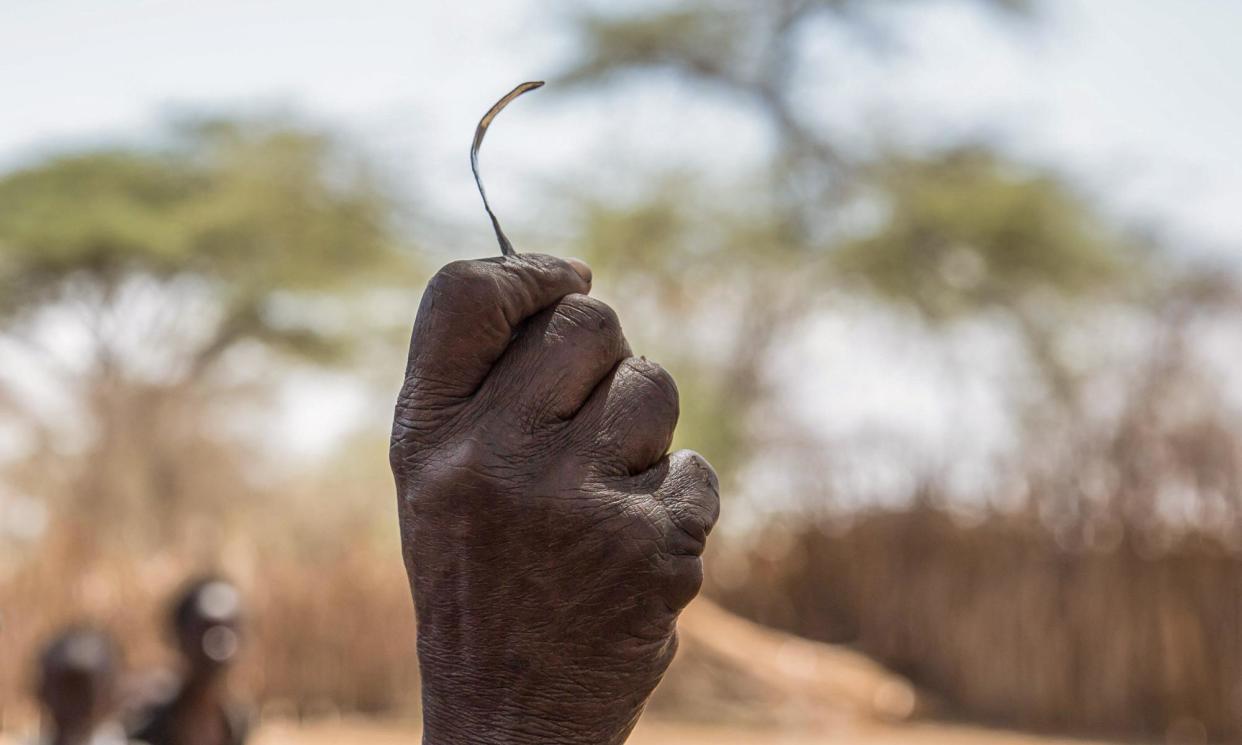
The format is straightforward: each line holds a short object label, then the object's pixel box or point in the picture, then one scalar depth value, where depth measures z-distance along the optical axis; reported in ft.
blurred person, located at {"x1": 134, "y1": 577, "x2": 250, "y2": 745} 13.43
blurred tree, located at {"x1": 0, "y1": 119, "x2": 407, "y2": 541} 57.31
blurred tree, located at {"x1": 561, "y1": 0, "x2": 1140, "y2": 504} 54.95
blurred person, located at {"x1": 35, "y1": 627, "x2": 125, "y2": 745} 10.89
